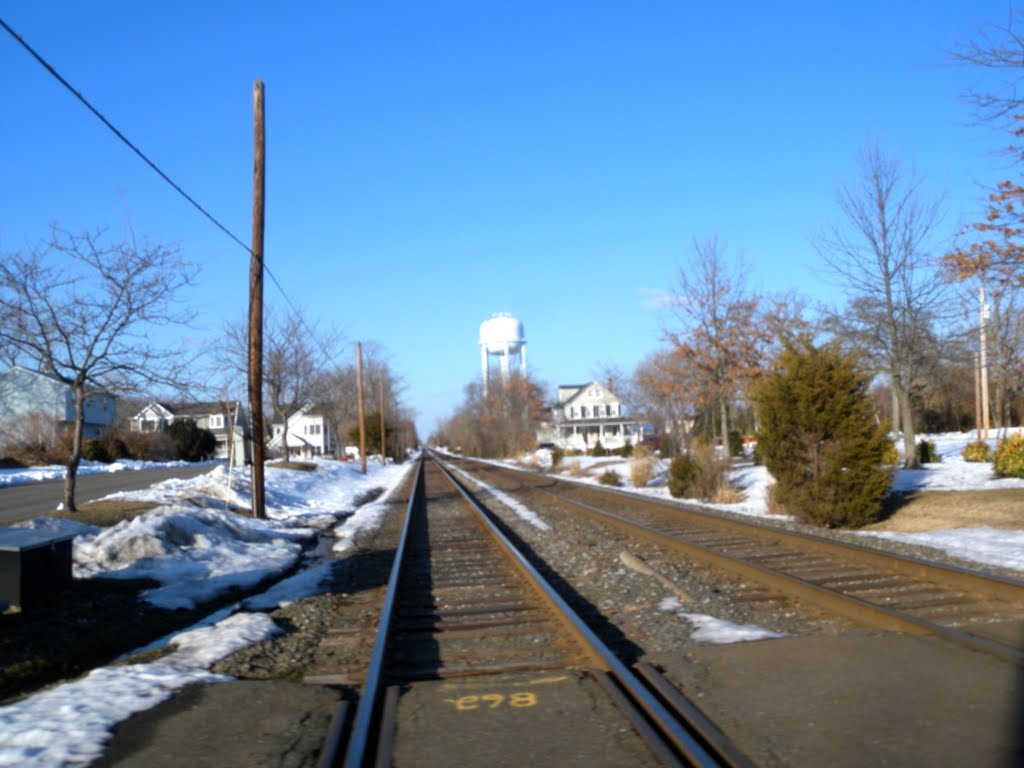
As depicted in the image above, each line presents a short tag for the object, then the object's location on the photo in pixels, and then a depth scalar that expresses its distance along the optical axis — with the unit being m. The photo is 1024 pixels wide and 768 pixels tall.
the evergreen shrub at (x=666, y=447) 34.91
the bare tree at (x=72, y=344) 14.14
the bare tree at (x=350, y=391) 57.00
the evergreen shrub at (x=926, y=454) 25.78
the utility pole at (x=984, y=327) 23.07
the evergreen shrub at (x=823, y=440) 13.73
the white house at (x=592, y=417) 99.81
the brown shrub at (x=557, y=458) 45.85
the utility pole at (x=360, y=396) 49.47
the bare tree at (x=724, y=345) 27.58
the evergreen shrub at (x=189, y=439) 57.72
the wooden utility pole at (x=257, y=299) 17.02
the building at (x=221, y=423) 20.45
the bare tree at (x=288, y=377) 35.69
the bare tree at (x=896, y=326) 21.70
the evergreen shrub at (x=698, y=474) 21.20
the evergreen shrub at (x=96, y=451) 45.75
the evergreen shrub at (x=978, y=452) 24.09
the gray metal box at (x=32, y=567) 7.82
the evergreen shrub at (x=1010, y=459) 17.02
